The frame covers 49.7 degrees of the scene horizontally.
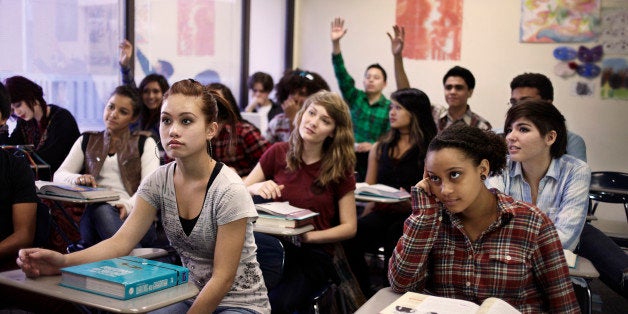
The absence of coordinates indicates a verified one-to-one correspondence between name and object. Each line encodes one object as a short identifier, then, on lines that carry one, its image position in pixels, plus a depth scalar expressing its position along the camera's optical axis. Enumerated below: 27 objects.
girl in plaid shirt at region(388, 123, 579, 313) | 1.94
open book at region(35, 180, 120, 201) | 3.24
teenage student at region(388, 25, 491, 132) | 5.18
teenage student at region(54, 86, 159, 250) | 3.77
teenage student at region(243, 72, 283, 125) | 6.32
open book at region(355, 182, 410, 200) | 3.73
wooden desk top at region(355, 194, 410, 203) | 3.65
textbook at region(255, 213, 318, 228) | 2.86
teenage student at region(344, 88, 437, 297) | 3.96
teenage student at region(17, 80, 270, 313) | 2.08
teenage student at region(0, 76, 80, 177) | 4.18
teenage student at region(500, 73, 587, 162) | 4.39
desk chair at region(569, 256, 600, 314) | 2.34
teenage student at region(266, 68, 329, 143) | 4.91
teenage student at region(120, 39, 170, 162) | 4.70
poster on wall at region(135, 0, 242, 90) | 5.58
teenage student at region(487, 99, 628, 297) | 2.91
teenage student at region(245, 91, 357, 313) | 3.11
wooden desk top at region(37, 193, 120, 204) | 3.21
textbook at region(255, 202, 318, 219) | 2.89
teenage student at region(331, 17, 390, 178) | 5.66
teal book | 1.70
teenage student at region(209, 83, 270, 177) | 4.01
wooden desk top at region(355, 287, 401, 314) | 1.77
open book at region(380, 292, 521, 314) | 1.52
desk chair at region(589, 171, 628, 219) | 4.30
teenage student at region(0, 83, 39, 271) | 2.52
